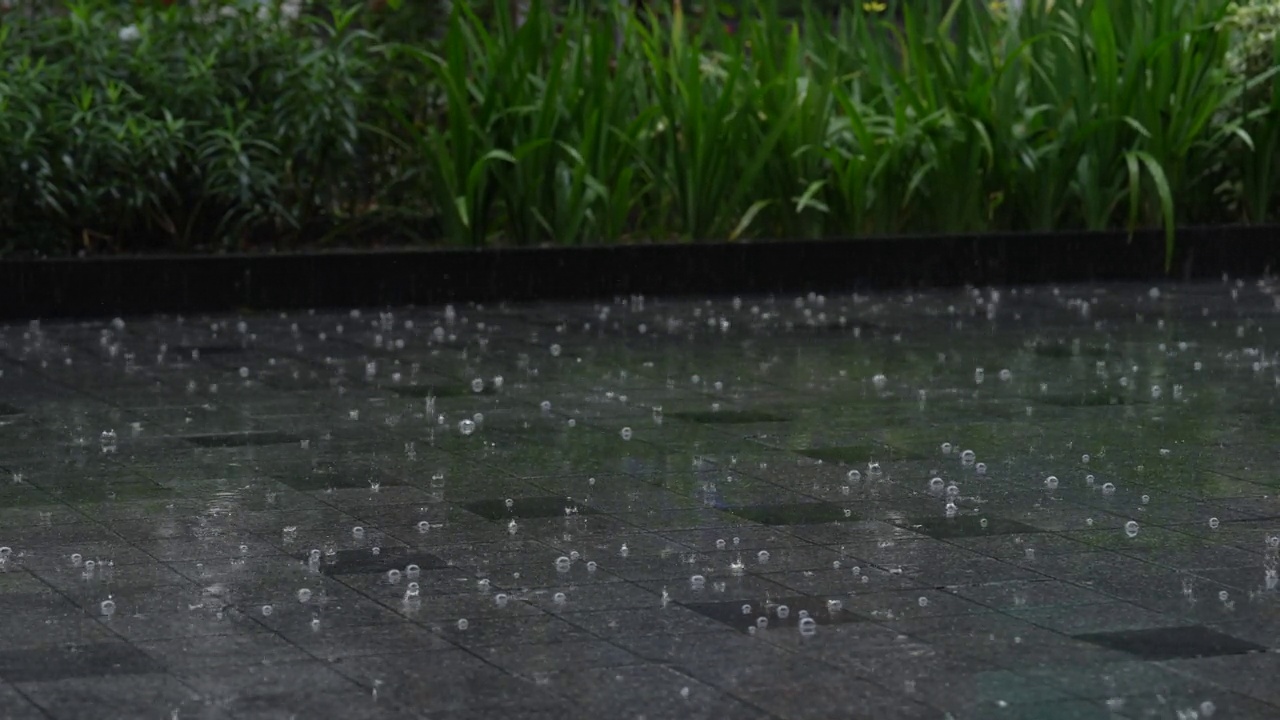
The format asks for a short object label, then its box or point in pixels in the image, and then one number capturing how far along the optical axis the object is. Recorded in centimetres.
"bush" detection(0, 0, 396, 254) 1055
